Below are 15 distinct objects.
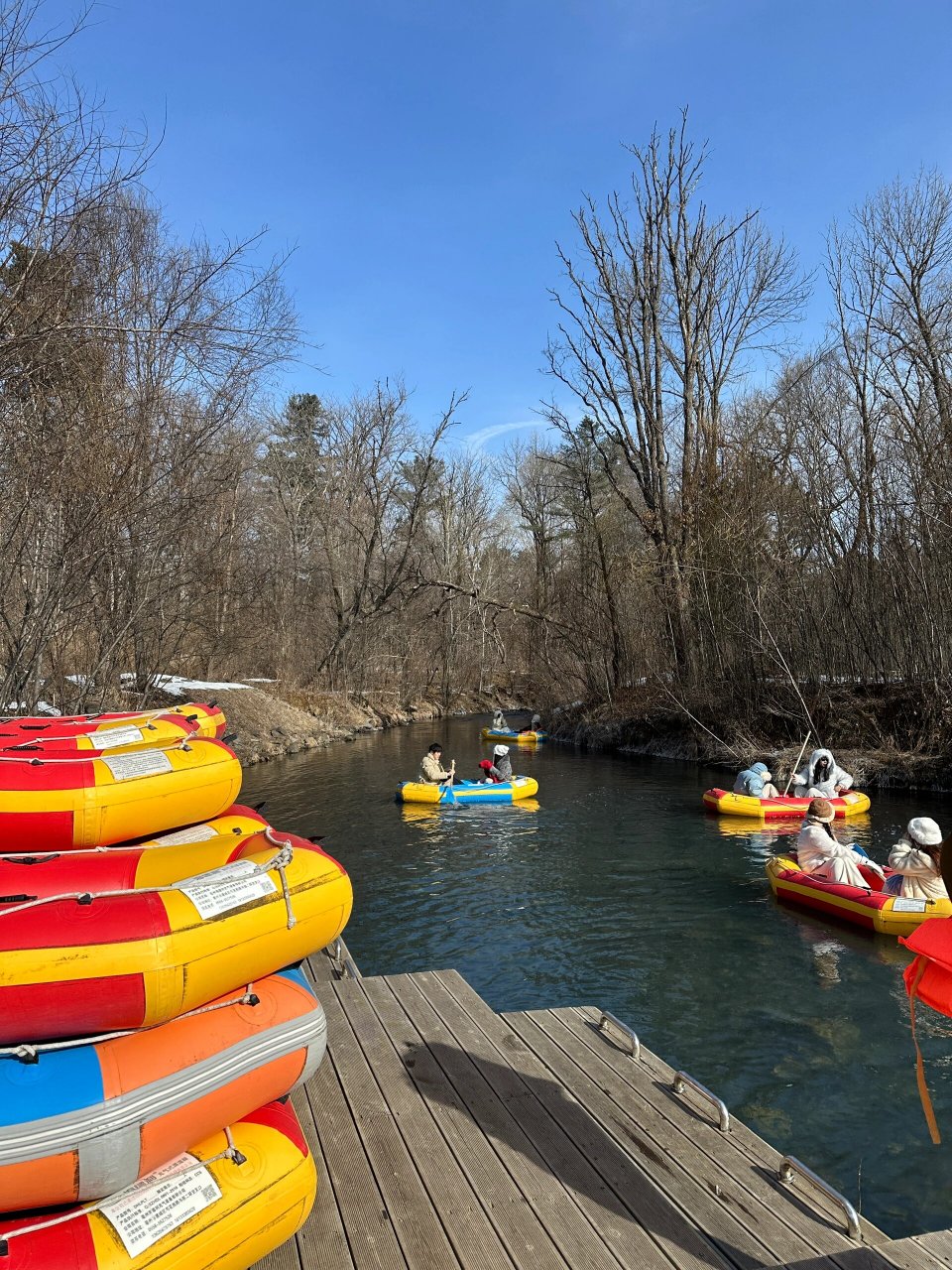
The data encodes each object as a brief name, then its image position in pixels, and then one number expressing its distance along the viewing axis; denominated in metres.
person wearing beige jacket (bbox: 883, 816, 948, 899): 8.18
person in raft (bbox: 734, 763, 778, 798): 13.96
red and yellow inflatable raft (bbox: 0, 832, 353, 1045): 2.56
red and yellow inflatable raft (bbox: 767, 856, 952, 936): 8.05
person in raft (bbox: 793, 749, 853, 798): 13.83
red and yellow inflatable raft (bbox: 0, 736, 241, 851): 3.59
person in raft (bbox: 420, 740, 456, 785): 15.89
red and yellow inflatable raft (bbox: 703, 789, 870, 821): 13.43
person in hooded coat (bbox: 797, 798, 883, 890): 8.79
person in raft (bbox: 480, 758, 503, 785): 16.16
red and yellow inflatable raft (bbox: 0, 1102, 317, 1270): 2.37
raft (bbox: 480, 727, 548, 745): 25.36
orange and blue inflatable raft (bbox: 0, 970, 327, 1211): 2.38
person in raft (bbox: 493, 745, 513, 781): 16.45
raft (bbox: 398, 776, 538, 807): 15.39
